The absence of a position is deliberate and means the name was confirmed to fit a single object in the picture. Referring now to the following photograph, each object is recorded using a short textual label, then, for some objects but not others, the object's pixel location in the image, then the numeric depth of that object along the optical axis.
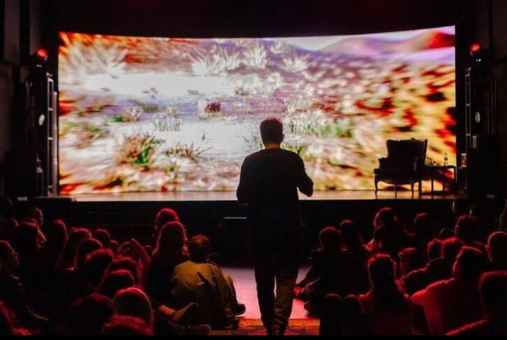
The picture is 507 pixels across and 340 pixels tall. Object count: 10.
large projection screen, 11.56
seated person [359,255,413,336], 3.02
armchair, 10.21
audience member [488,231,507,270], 4.16
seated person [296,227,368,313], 4.63
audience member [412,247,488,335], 3.31
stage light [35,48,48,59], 10.18
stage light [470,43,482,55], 10.08
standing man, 4.18
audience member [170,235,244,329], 4.32
